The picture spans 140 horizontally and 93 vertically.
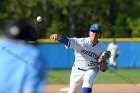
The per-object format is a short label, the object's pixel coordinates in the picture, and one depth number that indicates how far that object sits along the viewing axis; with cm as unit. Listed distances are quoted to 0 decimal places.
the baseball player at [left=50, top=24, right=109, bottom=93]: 1797
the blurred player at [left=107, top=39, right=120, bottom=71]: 4812
